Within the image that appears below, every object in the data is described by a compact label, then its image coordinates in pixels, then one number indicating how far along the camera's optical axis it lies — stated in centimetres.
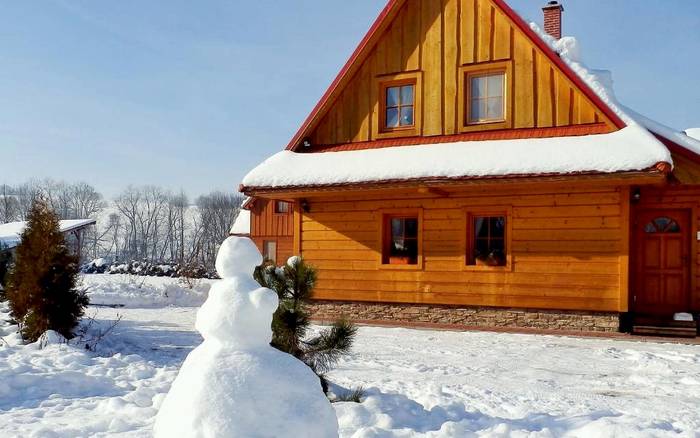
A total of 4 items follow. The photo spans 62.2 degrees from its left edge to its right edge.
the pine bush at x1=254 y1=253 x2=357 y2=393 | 491
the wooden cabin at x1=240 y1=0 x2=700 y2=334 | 985
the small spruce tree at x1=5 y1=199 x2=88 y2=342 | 783
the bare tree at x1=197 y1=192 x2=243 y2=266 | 5938
